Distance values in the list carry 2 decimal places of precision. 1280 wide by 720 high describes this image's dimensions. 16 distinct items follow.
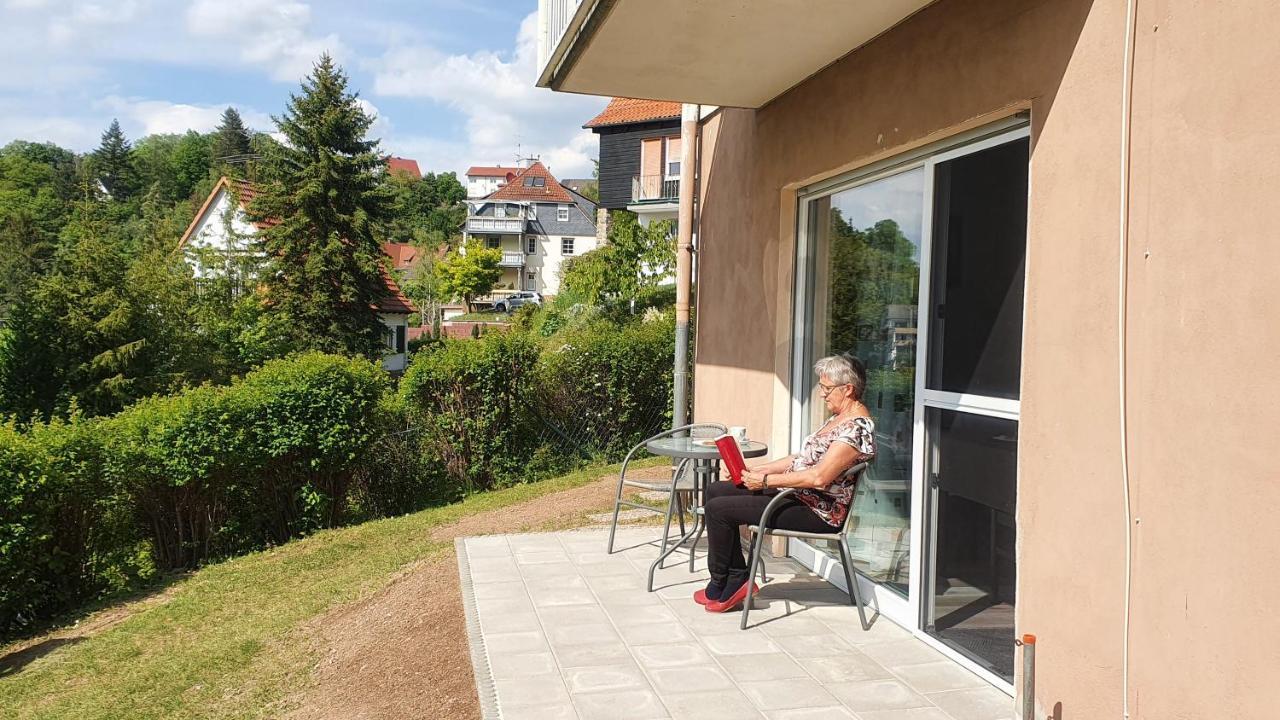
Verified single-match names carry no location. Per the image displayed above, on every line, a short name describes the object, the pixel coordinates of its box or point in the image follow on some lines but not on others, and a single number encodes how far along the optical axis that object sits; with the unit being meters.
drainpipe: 7.96
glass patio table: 5.31
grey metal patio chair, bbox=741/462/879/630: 4.37
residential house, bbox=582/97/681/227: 28.70
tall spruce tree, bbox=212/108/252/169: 98.31
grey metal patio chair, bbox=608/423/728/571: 5.67
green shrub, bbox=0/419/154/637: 7.15
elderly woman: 4.36
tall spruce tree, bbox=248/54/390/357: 26.34
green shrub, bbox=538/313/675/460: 12.05
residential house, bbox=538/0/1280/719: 2.43
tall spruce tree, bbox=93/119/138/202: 96.00
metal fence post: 3.06
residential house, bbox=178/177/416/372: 25.78
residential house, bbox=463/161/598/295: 73.81
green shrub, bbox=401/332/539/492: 10.96
